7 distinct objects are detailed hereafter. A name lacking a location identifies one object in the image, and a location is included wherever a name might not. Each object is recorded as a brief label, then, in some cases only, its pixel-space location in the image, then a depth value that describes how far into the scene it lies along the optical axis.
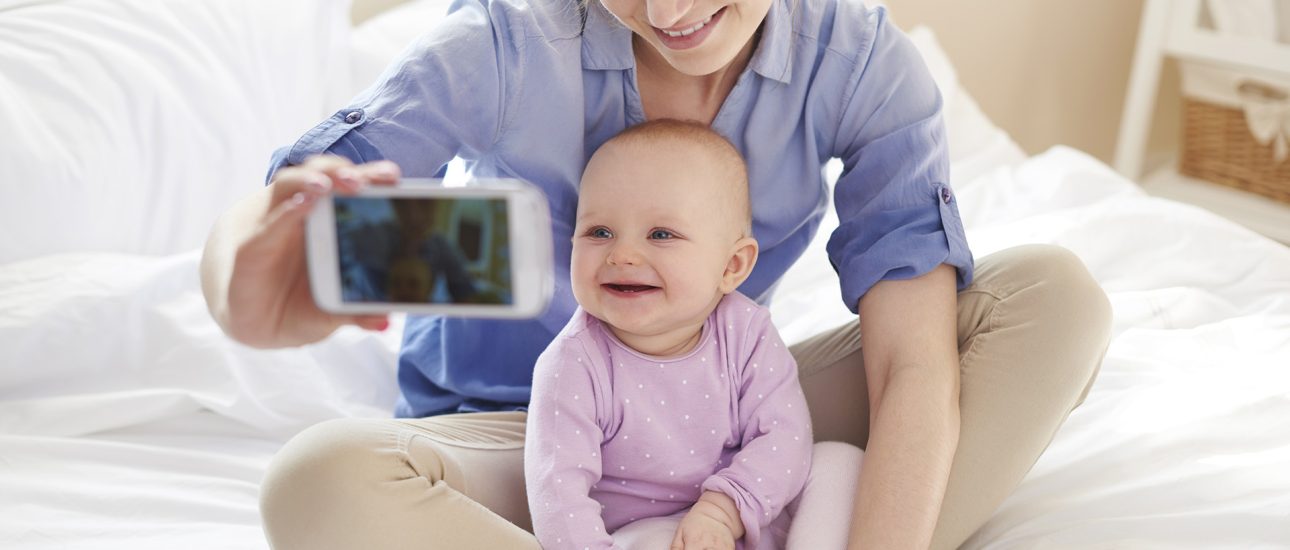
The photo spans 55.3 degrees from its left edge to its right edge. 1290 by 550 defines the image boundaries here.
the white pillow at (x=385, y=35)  1.67
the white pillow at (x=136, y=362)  1.20
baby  0.97
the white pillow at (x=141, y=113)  1.28
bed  1.07
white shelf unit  2.16
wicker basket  2.20
